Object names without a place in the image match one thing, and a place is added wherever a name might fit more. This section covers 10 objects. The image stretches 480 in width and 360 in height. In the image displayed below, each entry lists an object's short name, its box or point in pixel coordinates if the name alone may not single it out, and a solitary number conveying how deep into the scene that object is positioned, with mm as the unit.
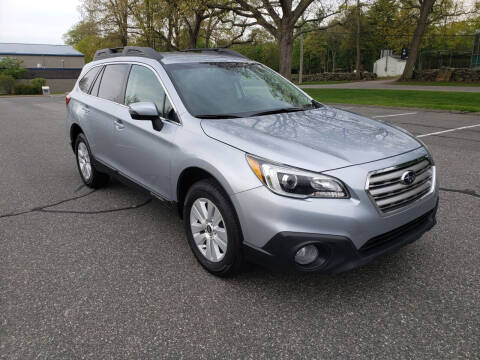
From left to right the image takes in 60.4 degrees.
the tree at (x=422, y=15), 33219
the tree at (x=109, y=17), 41062
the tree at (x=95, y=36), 42250
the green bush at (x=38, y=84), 45500
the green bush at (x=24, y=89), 44469
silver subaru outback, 2637
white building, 64812
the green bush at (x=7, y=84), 44875
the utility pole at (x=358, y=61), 48547
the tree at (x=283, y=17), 22984
